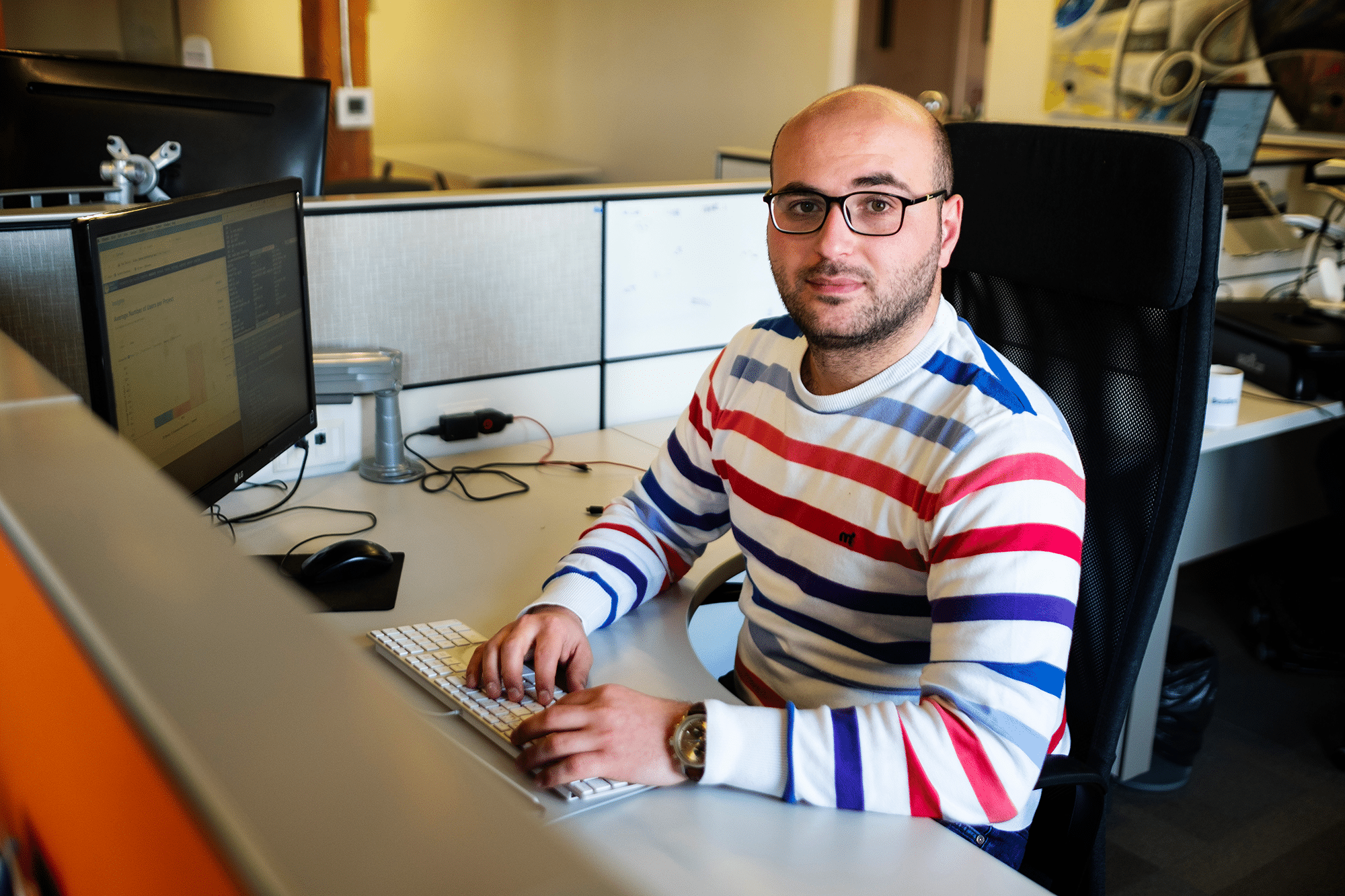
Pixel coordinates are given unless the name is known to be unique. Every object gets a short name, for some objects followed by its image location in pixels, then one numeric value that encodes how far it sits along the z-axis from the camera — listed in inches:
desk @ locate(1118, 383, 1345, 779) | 78.6
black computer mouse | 51.1
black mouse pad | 49.8
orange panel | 10.7
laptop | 99.9
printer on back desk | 83.3
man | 34.3
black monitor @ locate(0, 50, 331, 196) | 64.1
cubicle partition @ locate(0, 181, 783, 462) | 68.1
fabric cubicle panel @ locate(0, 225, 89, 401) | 50.6
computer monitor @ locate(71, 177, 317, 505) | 39.3
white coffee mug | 76.2
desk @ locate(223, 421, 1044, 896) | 31.4
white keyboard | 34.5
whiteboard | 78.1
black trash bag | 81.6
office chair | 42.8
